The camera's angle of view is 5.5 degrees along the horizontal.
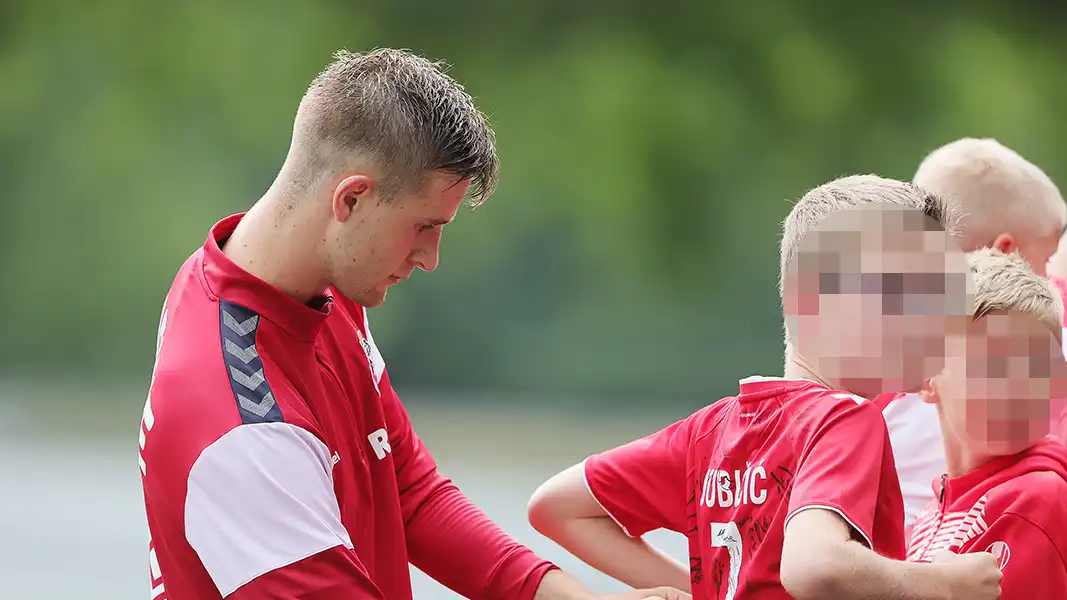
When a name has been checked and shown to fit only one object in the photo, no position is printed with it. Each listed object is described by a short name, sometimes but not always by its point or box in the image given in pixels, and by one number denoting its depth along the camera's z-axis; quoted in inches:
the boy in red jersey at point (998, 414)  426.5
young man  419.8
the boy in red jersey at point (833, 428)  415.7
